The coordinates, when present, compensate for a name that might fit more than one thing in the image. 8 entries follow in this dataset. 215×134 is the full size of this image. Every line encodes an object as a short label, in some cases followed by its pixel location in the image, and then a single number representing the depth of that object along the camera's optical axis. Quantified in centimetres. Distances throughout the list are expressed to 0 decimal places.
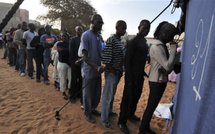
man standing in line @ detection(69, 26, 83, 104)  345
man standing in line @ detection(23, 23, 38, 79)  467
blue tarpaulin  73
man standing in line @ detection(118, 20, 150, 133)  249
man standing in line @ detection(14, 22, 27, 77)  516
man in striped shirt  249
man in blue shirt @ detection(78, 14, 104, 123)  260
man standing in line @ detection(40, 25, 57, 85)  444
